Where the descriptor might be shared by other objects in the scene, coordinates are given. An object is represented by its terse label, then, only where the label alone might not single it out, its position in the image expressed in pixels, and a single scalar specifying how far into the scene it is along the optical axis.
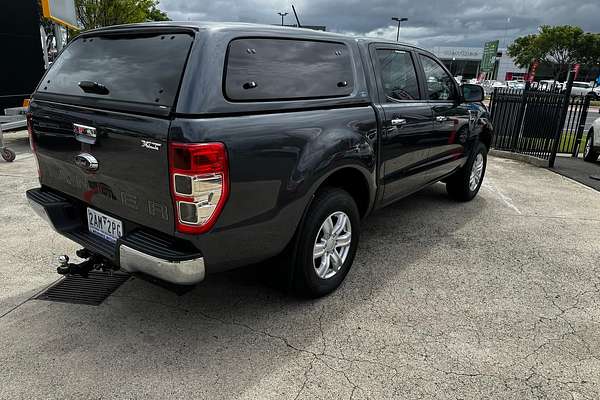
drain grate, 3.22
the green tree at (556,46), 55.84
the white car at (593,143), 9.02
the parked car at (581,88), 43.84
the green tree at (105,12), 17.73
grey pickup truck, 2.30
